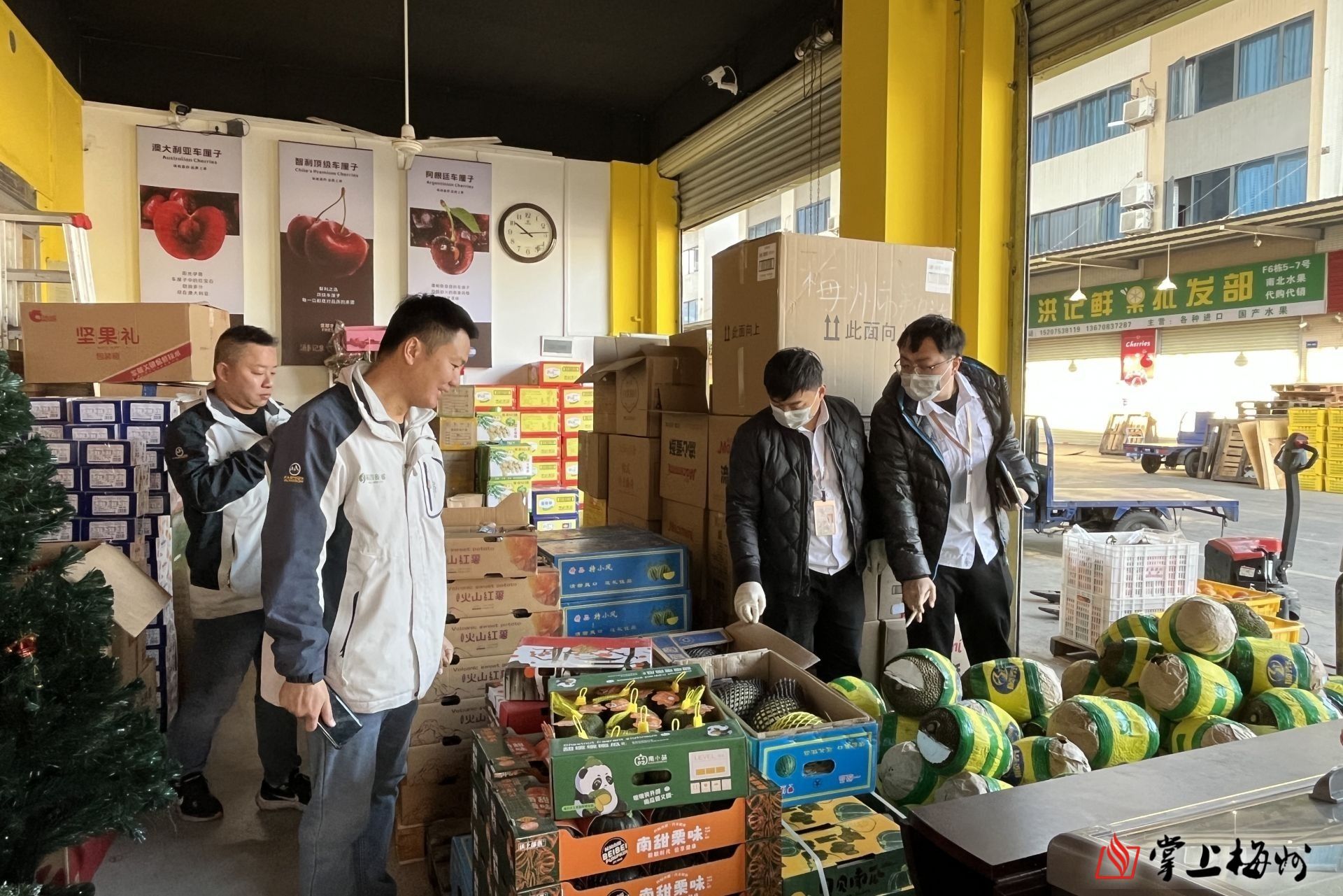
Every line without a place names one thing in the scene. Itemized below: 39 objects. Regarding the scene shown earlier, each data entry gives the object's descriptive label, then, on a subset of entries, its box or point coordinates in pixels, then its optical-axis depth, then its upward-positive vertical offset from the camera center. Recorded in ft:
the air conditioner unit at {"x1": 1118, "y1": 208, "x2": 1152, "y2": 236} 36.37 +8.39
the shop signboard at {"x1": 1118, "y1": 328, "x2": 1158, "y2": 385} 42.09 +2.65
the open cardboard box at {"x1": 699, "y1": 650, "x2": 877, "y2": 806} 4.73 -2.12
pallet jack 13.74 -2.71
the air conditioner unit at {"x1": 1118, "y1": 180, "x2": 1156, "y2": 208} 36.60 +9.69
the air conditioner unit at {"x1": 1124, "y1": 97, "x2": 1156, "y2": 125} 33.32 +12.36
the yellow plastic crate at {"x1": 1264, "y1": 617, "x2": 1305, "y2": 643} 10.23 -2.89
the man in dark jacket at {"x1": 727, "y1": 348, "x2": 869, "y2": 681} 7.62 -0.96
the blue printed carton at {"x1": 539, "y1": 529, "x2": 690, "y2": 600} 8.52 -1.77
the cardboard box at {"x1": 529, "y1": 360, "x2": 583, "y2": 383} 23.30 +0.93
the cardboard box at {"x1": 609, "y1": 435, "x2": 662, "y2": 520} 10.95 -1.05
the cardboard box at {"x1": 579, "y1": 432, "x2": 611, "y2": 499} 12.57 -0.98
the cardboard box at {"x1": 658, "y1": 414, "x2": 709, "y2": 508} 9.68 -0.71
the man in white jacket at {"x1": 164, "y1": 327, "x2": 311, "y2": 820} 7.57 -1.48
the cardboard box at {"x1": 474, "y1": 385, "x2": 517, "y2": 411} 22.22 +0.15
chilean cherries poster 22.03 +4.41
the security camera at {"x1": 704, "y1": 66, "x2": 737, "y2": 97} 19.08 +7.79
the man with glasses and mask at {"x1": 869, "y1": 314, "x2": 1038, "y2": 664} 7.80 -0.77
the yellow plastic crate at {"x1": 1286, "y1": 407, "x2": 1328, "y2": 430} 29.12 -0.39
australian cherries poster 20.67 +4.85
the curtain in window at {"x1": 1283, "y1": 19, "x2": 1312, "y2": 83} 30.63 +13.79
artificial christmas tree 4.93 -1.98
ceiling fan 15.38 +5.16
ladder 11.59 +2.18
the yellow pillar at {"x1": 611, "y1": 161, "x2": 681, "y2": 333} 25.54 +5.14
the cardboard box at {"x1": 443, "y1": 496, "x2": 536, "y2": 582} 7.40 -1.33
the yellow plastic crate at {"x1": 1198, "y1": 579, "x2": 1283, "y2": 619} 11.38 -2.82
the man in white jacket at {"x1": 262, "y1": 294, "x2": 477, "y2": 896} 4.97 -1.02
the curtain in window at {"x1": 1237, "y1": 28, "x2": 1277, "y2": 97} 32.12 +13.90
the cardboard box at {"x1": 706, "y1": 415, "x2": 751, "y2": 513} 9.15 -0.59
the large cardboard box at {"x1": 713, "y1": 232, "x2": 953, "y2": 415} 8.54 +1.11
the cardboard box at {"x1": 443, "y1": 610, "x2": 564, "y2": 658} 7.40 -2.16
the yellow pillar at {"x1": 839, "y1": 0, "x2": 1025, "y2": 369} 12.14 +4.18
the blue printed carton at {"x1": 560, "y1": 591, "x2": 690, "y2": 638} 8.54 -2.33
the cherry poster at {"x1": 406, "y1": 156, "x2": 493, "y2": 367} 23.36 +5.06
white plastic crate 13.12 -2.78
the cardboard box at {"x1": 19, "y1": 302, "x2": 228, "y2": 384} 10.39 +0.79
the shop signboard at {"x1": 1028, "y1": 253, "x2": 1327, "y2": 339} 32.40 +4.95
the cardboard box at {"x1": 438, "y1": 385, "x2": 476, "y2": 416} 21.07 +0.03
